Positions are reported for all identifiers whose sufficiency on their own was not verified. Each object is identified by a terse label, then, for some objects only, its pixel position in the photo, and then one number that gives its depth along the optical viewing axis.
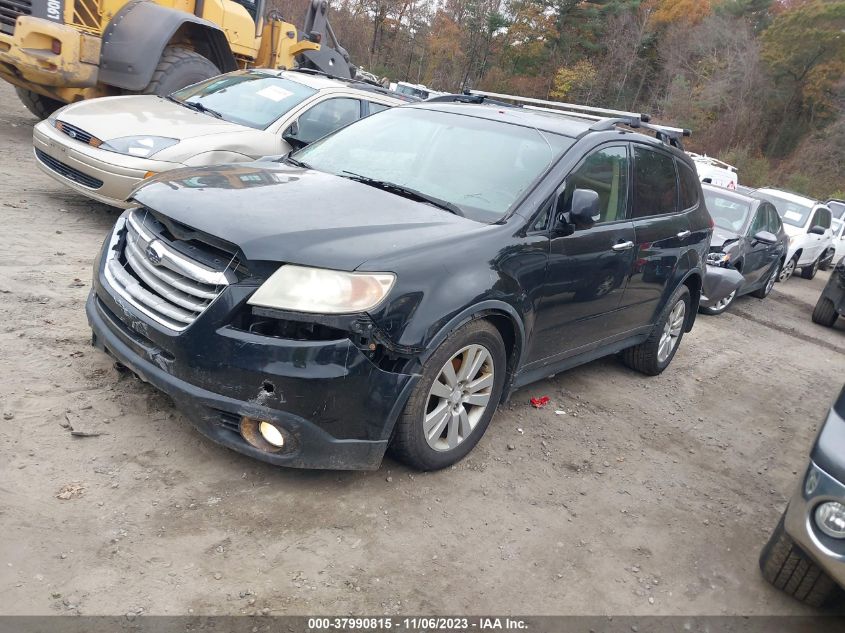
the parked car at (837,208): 18.70
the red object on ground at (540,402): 4.55
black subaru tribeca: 2.79
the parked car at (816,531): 2.69
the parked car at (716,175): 14.00
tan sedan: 5.78
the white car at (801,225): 12.49
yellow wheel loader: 7.81
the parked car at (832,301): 9.15
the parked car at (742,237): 8.27
